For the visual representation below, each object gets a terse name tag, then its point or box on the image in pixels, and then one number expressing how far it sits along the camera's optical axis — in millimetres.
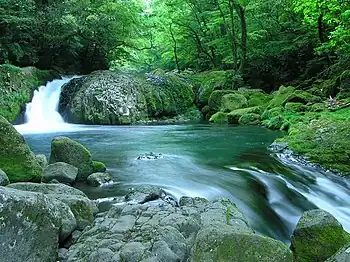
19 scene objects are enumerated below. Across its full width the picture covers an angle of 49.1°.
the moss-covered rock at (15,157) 5648
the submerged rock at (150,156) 8342
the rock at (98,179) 6203
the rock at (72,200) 4177
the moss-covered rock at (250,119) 14719
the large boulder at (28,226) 2986
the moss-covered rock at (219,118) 16188
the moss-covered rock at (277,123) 12780
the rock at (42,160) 6819
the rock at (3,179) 4812
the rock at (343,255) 2439
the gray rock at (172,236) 2771
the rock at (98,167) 6863
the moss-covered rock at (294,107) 13741
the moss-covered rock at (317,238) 3959
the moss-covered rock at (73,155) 6605
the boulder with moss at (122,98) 16672
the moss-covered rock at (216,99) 18250
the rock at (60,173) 5987
